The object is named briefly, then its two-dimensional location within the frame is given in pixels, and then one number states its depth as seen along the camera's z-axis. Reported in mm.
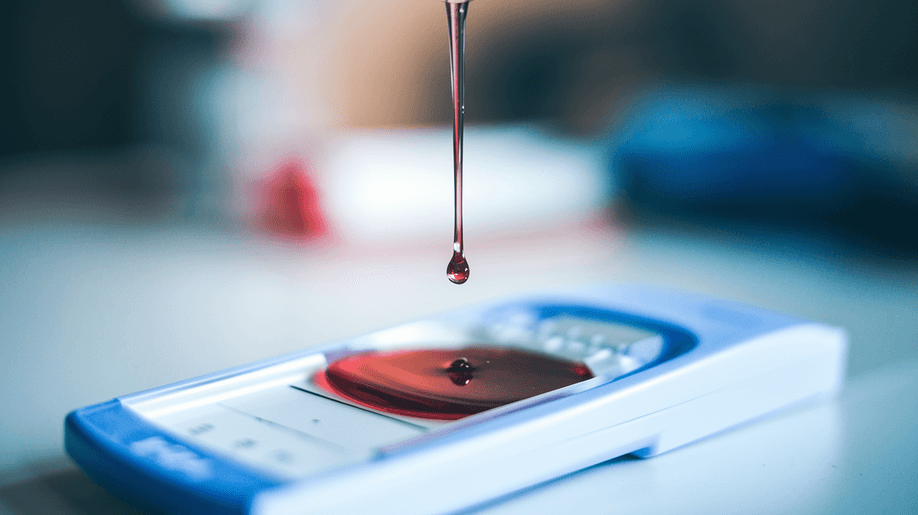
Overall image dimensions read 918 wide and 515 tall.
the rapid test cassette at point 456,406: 226
